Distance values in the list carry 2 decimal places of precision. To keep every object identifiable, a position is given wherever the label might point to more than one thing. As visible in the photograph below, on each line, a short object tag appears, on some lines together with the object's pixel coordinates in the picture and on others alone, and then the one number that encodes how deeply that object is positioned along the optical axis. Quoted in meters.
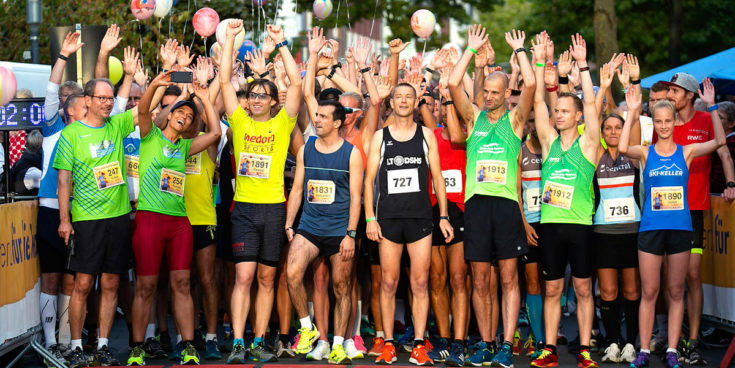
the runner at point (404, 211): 17.12
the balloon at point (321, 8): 26.77
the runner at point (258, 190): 17.37
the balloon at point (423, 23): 23.87
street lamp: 31.80
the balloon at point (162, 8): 23.69
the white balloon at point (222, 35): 22.46
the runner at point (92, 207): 16.81
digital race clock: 17.27
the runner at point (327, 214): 17.31
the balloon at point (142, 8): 22.77
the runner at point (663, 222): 16.97
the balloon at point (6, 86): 16.30
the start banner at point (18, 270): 16.14
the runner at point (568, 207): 17.00
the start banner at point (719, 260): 18.03
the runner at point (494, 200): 17.05
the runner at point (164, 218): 17.22
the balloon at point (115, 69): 24.56
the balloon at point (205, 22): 22.94
